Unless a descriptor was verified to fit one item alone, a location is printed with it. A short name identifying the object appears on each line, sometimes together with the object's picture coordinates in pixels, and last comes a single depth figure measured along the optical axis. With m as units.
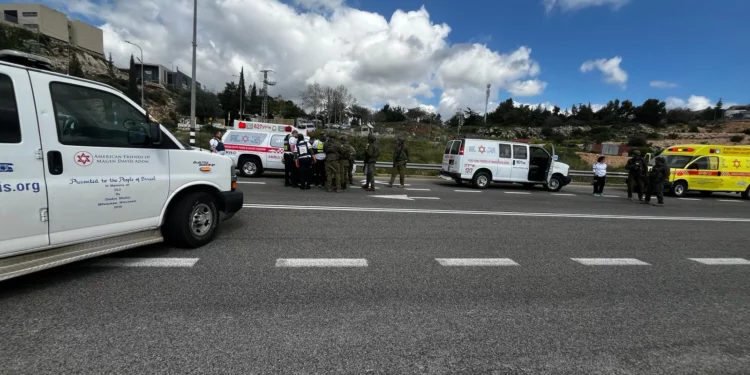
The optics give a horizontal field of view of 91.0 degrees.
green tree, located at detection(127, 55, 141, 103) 75.90
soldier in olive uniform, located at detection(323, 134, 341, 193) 10.56
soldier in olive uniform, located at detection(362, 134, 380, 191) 11.51
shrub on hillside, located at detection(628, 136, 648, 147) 54.97
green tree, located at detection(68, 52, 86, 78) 69.33
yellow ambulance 14.80
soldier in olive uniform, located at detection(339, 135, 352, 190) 10.80
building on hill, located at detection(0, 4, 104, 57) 86.81
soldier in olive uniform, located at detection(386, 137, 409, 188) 12.70
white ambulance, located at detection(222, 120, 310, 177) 13.94
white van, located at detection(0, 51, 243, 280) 3.15
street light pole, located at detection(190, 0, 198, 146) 18.93
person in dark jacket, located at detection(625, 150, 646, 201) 12.17
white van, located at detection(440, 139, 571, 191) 14.10
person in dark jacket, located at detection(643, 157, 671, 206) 11.48
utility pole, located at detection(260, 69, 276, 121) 53.09
